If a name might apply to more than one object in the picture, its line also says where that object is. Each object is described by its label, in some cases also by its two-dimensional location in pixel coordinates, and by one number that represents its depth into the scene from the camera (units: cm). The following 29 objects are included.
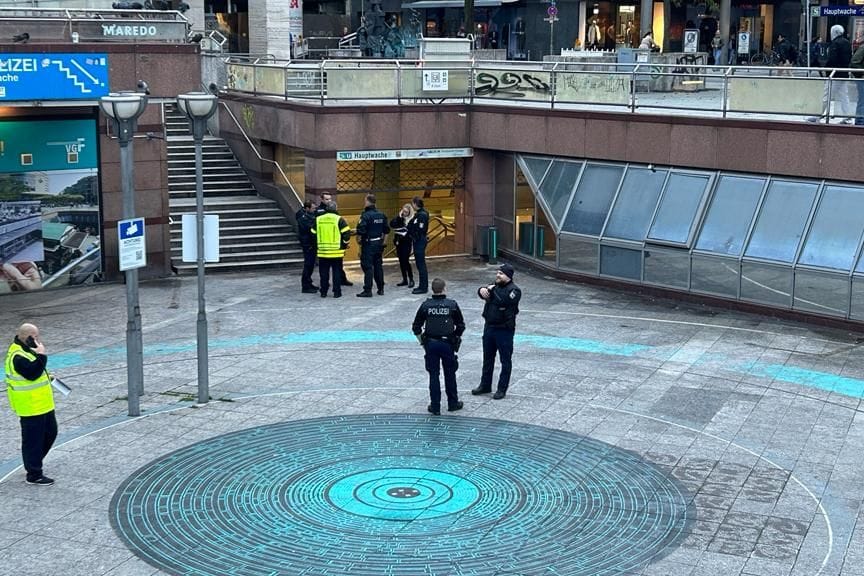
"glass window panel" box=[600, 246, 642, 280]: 2298
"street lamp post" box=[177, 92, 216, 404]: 1530
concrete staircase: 2547
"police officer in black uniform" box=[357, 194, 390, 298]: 2230
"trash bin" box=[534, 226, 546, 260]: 2522
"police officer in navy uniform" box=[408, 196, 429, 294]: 2247
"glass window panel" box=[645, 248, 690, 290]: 2220
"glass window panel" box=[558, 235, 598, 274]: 2381
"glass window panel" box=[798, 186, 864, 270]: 2017
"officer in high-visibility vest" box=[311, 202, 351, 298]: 2202
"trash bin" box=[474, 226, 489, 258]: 2638
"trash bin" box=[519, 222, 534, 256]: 2561
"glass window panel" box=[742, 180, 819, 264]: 2088
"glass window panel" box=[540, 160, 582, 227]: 2450
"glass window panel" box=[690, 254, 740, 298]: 2150
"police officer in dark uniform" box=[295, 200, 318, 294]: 2255
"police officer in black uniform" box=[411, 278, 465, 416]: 1494
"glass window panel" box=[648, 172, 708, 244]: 2234
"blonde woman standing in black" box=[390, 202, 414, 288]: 2323
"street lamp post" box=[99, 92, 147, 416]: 1482
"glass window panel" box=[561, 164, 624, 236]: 2372
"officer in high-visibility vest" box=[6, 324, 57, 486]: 1259
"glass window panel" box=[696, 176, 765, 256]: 2161
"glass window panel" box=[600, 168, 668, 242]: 2302
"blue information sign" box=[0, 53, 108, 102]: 2028
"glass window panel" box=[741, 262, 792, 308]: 2080
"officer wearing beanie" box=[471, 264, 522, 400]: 1562
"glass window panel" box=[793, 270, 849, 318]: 2006
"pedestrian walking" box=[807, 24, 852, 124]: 2036
